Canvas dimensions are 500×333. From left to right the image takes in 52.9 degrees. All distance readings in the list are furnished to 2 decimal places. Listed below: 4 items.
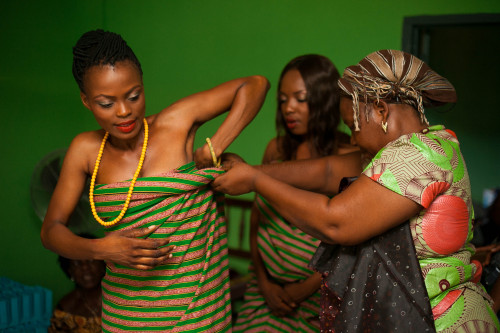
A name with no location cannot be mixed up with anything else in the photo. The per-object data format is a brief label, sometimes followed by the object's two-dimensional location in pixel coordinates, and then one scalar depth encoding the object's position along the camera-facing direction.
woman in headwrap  1.49
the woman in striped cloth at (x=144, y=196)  1.62
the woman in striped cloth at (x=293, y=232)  2.43
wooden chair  4.14
